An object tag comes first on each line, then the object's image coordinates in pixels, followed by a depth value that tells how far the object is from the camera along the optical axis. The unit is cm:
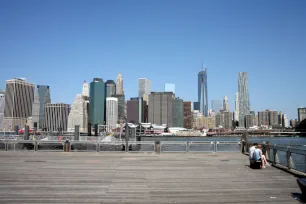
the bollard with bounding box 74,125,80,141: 4981
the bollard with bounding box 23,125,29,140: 4636
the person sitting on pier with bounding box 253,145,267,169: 1623
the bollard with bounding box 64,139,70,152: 2734
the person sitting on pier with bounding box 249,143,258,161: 1662
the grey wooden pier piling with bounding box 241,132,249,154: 2636
